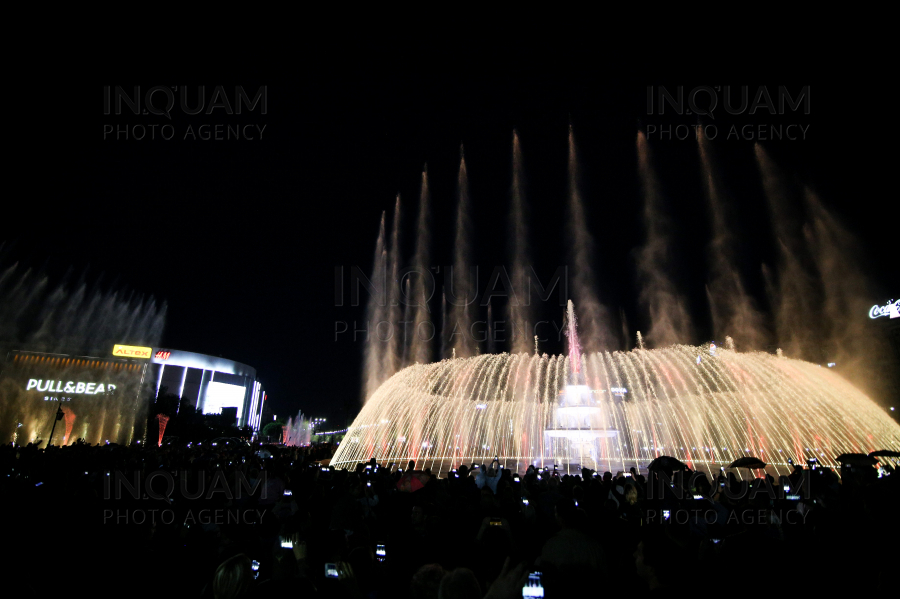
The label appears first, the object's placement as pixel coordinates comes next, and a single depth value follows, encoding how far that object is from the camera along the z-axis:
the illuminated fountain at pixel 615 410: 26.75
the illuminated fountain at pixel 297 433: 108.88
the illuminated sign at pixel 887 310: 66.50
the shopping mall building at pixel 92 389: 67.69
